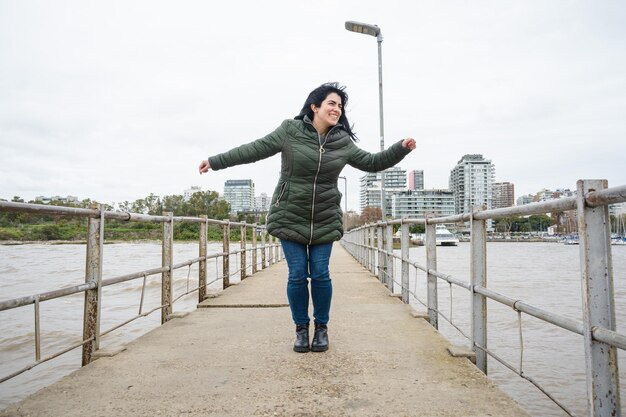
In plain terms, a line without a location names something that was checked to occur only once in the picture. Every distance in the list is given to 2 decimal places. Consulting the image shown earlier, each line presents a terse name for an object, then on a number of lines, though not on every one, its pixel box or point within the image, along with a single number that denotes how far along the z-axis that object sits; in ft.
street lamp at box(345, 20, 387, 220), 35.53
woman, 9.76
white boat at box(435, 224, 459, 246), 217.36
